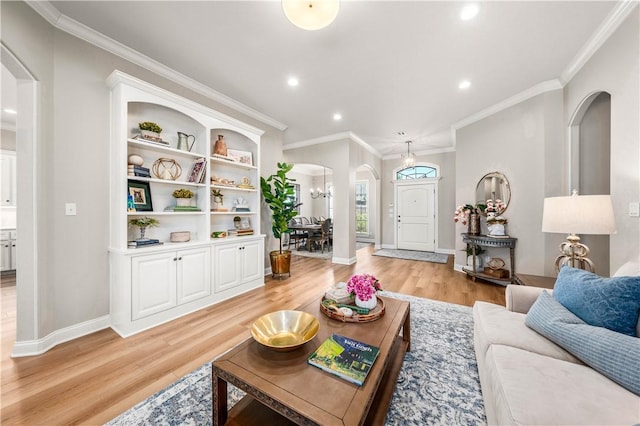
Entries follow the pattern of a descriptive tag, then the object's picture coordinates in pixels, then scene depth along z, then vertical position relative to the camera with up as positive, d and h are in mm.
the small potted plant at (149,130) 2520 +926
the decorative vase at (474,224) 4059 -205
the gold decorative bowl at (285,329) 1257 -717
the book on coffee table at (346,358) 1080 -756
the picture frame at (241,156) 3489 +883
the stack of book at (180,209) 2764 +39
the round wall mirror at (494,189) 3746 +412
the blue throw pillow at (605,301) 1162 -484
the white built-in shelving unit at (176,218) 2270 -80
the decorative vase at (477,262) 4156 -934
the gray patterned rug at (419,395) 1333 -1200
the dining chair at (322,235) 6259 -647
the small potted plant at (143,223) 2496 -120
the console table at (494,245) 3535 -522
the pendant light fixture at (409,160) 5441 +1254
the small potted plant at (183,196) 2832 +199
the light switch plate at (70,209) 2145 +27
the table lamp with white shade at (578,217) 1754 -33
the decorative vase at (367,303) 1705 -678
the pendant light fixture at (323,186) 9000 +1022
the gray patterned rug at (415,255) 5539 -1128
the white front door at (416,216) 6523 -112
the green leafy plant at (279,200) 3988 +214
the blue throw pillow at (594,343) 982 -643
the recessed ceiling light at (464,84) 3101 +1774
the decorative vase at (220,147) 3240 +925
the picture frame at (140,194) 2463 +195
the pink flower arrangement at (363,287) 1703 -565
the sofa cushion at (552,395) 848 -755
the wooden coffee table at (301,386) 901 -767
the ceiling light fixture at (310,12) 1462 +1319
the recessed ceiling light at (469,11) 1926 +1741
